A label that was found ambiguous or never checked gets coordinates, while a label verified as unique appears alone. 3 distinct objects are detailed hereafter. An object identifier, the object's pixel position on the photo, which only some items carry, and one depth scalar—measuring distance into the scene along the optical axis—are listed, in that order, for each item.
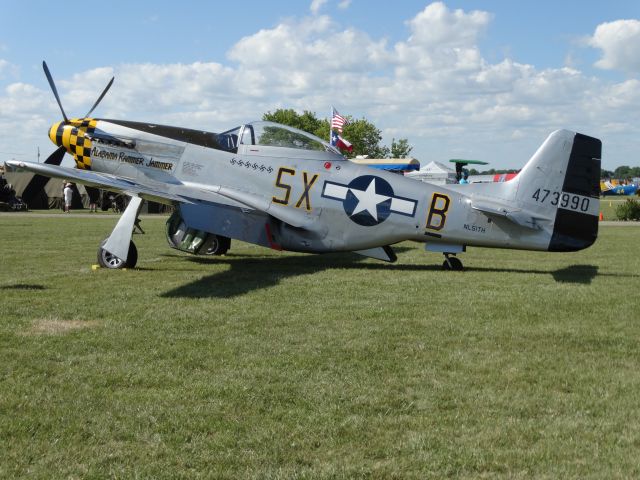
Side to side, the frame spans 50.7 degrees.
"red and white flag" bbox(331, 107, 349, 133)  40.44
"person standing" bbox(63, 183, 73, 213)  35.19
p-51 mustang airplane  10.49
